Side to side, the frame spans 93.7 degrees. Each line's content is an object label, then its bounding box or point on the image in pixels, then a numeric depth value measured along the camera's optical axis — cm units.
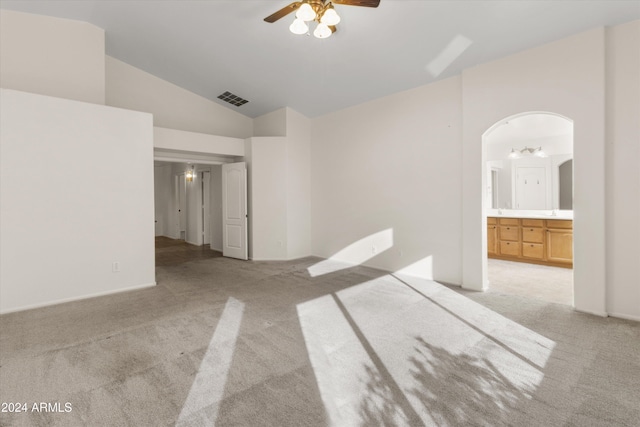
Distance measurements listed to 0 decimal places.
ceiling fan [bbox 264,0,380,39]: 279
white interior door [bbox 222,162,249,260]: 685
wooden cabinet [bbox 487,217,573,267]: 573
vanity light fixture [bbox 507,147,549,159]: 638
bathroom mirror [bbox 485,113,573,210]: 604
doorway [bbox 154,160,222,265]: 813
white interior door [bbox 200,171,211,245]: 894
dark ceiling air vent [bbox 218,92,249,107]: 673
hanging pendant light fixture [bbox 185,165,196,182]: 938
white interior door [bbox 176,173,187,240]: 1023
